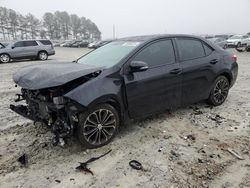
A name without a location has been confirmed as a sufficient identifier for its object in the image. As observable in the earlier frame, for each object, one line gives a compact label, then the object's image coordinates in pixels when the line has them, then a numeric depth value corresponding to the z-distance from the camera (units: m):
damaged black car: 2.55
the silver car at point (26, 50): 12.82
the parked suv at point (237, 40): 19.53
